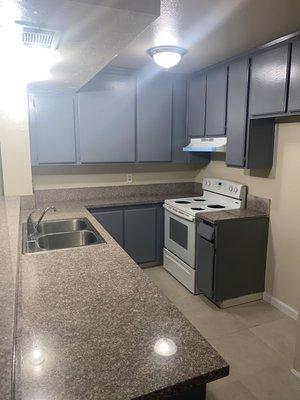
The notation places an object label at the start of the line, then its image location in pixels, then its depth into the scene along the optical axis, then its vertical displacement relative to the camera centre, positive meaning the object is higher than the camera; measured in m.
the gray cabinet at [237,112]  2.73 +0.34
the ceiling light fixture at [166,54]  2.43 +0.75
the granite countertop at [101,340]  0.85 -0.65
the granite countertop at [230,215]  2.72 -0.61
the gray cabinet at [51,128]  3.10 +0.20
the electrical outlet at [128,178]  3.86 -0.37
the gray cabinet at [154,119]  3.46 +0.34
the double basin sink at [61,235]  2.25 -0.69
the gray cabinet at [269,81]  2.33 +0.54
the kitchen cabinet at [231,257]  2.74 -1.00
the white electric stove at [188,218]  3.08 -0.72
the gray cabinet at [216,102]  3.03 +0.48
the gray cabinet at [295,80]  2.21 +0.50
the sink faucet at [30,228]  2.36 -0.62
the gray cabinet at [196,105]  3.37 +0.49
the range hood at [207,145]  3.08 +0.04
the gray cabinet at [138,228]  3.38 -0.90
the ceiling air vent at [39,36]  1.15 +0.45
